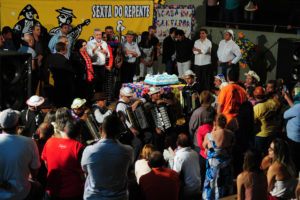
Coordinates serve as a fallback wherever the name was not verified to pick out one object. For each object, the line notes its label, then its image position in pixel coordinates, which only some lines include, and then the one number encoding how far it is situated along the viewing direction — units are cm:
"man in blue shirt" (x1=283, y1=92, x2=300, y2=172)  1275
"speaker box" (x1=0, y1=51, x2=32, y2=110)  1213
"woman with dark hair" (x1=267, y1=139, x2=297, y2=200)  977
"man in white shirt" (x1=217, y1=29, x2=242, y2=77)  2224
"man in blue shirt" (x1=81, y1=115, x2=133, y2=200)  809
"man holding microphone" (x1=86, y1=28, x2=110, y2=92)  1951
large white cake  1698
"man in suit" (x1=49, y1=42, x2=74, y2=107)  1745
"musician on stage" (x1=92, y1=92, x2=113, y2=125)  1314
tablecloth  1659
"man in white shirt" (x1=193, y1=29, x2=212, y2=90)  2326
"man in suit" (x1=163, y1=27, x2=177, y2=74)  2356
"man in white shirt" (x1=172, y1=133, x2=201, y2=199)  1080
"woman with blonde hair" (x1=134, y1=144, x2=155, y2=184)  1026
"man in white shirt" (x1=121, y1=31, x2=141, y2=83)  2137
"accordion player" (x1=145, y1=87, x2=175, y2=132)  1403
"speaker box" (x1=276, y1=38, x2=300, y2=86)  1771
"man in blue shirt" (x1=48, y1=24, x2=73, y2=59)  1975
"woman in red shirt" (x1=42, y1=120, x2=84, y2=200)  896
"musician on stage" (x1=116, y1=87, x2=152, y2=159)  1338
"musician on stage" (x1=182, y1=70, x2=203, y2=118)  1605
